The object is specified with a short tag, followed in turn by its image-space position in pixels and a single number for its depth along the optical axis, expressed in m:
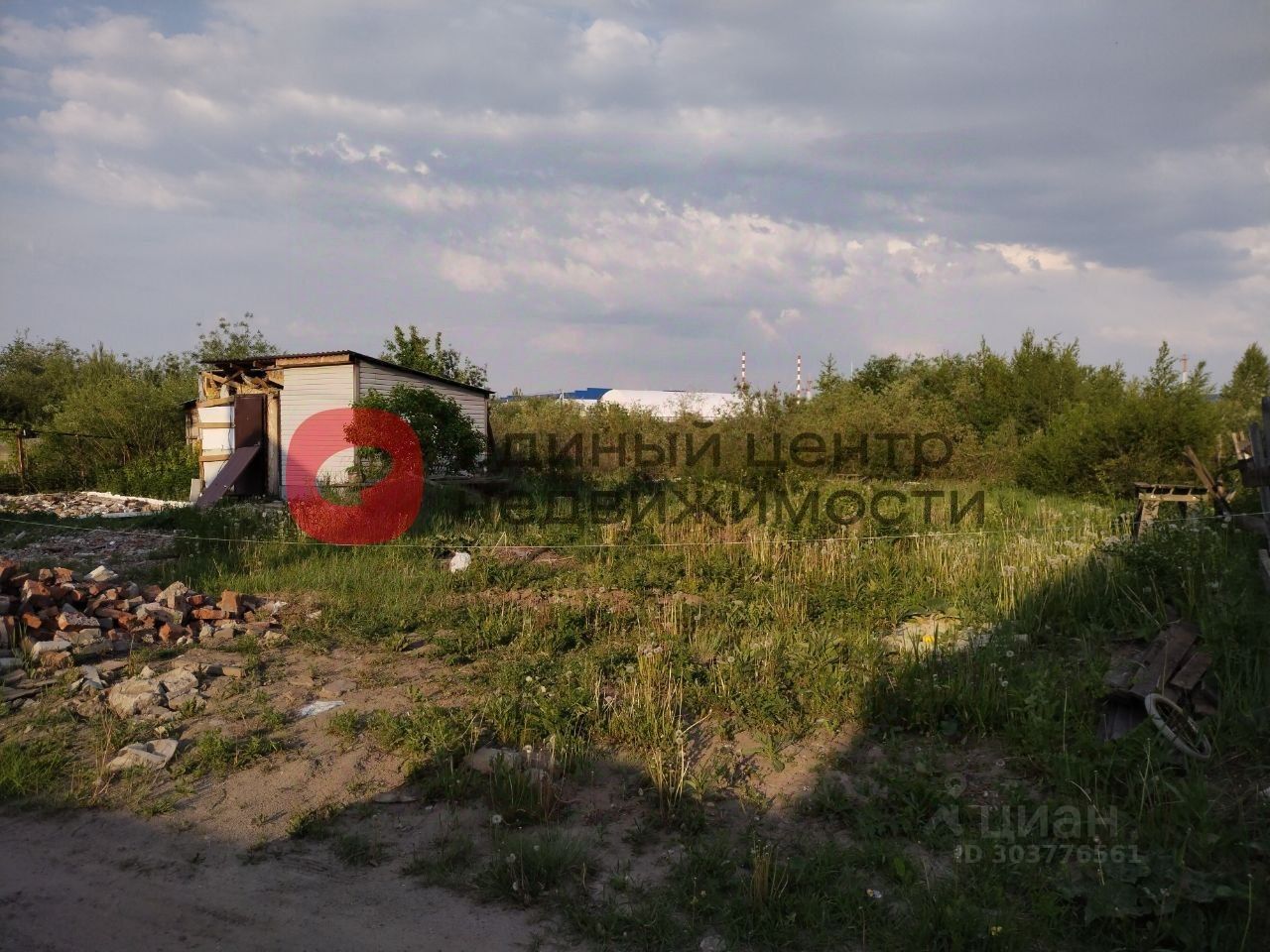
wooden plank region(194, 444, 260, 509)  13.41
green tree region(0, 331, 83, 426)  25.66
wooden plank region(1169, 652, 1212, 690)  4.09
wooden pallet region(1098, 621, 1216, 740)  4.01
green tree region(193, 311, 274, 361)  25.97
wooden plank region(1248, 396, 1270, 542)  5.66
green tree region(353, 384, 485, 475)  13.23
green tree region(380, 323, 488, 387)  20.92
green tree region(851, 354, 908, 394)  23.04
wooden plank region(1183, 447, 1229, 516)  8.37
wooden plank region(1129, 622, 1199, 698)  4.08
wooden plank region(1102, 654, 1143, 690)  4.22
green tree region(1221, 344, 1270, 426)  19.21
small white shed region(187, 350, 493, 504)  13.97
